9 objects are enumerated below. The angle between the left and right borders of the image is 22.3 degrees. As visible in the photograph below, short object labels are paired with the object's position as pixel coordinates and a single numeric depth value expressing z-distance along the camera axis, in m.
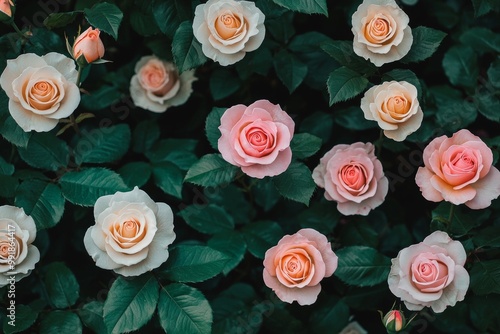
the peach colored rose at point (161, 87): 1.46
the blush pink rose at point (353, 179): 1.34
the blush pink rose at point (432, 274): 1.27
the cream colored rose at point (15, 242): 1.28
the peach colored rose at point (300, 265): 1.28
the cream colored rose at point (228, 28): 1.31
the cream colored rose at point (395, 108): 1.30
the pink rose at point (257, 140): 1.27
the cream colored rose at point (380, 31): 1.31
